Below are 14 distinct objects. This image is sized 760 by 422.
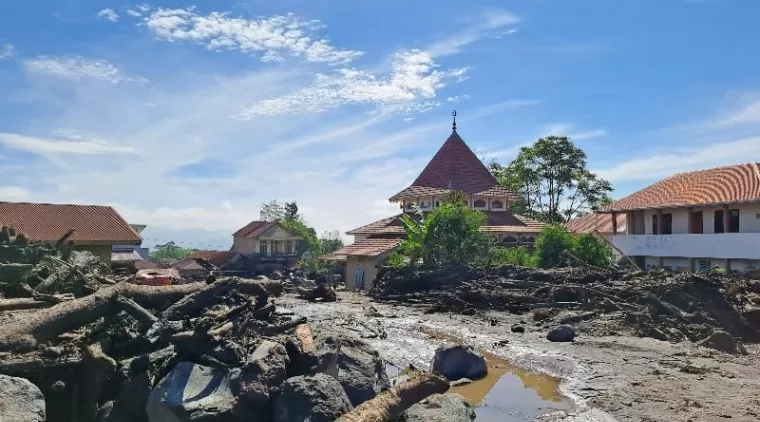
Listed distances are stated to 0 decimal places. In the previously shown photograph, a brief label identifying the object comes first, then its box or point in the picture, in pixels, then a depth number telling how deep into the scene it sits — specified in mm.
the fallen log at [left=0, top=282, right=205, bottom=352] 8008
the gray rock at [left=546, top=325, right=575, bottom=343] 15414
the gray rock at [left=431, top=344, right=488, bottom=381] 12195
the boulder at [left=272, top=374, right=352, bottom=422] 7030
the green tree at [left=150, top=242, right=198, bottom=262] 104312
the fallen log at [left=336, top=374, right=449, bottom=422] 6887
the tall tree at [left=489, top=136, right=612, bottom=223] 49156
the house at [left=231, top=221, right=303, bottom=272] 62906
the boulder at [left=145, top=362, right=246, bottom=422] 7020
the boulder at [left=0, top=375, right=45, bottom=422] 6475
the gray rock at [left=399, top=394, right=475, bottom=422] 7969
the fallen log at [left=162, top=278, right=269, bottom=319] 10265
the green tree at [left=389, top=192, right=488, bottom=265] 29422
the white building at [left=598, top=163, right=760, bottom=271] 26328
